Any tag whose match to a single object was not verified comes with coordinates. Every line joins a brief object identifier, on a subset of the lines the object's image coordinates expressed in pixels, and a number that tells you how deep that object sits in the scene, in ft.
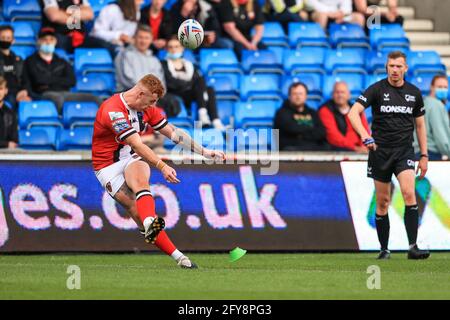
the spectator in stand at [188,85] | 60.49
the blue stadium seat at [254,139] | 57.36
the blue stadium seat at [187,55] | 63.36
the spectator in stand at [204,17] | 64.08
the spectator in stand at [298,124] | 58.23
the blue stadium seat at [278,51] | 66.89
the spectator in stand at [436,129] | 56.90
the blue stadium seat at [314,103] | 63.87
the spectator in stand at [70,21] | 61.57
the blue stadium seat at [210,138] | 56.70
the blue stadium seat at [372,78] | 65.46
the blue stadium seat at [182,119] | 58.54
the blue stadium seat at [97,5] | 65.05
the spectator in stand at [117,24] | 62.39
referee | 45.14
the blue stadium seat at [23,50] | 61.13
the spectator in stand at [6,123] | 54.85
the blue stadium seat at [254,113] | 61.21
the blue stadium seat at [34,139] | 56.29
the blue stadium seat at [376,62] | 67.36
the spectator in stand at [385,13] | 70.72
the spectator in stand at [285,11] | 69.31
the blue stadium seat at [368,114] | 63.48
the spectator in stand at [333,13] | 69.87
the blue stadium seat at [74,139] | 56.59
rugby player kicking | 38.70
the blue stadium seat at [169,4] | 67.83
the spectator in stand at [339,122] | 58.95
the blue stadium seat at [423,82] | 66.05
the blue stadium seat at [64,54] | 60.48
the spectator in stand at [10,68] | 57.98
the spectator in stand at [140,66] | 59.06
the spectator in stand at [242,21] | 65.87
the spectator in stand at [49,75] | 58.39
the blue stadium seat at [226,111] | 62.39
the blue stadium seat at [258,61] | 65.16
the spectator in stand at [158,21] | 63.77
